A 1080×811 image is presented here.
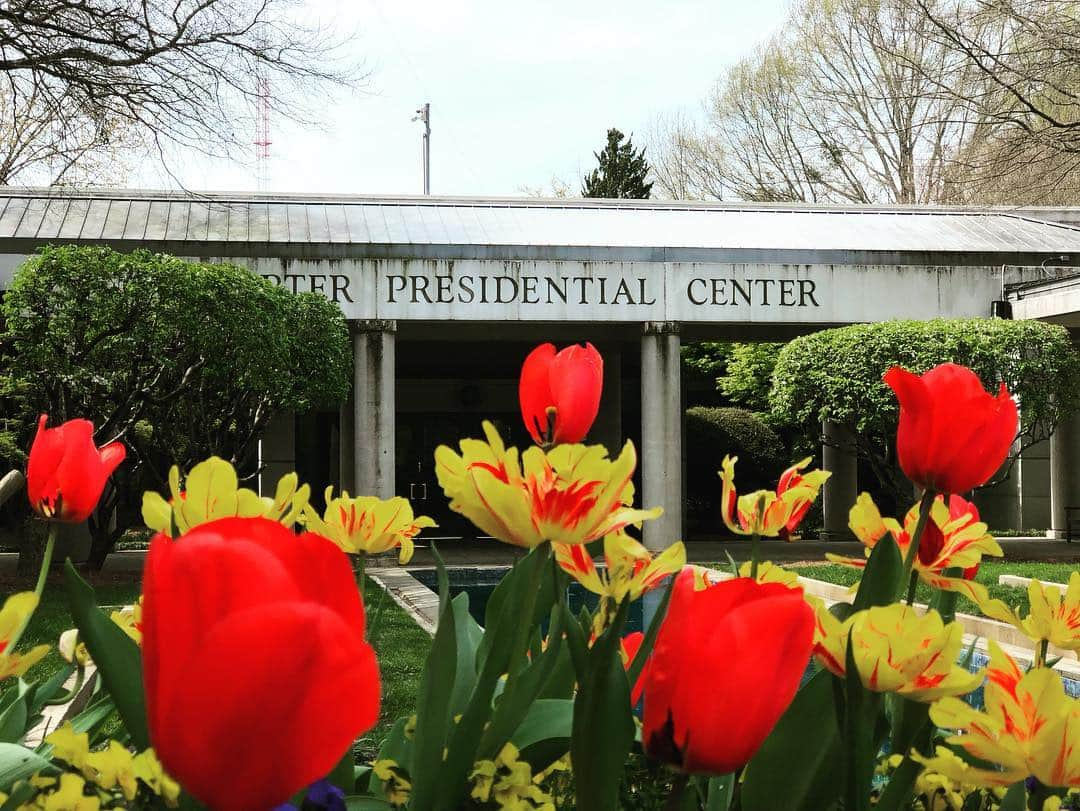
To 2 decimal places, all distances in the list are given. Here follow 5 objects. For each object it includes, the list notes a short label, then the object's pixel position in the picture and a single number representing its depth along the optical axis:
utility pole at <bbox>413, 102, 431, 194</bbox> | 35.78
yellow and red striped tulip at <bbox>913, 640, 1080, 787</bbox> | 0.84
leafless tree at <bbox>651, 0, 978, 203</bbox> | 29.11
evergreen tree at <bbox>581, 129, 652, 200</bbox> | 34.19
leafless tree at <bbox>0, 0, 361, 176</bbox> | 11.85
